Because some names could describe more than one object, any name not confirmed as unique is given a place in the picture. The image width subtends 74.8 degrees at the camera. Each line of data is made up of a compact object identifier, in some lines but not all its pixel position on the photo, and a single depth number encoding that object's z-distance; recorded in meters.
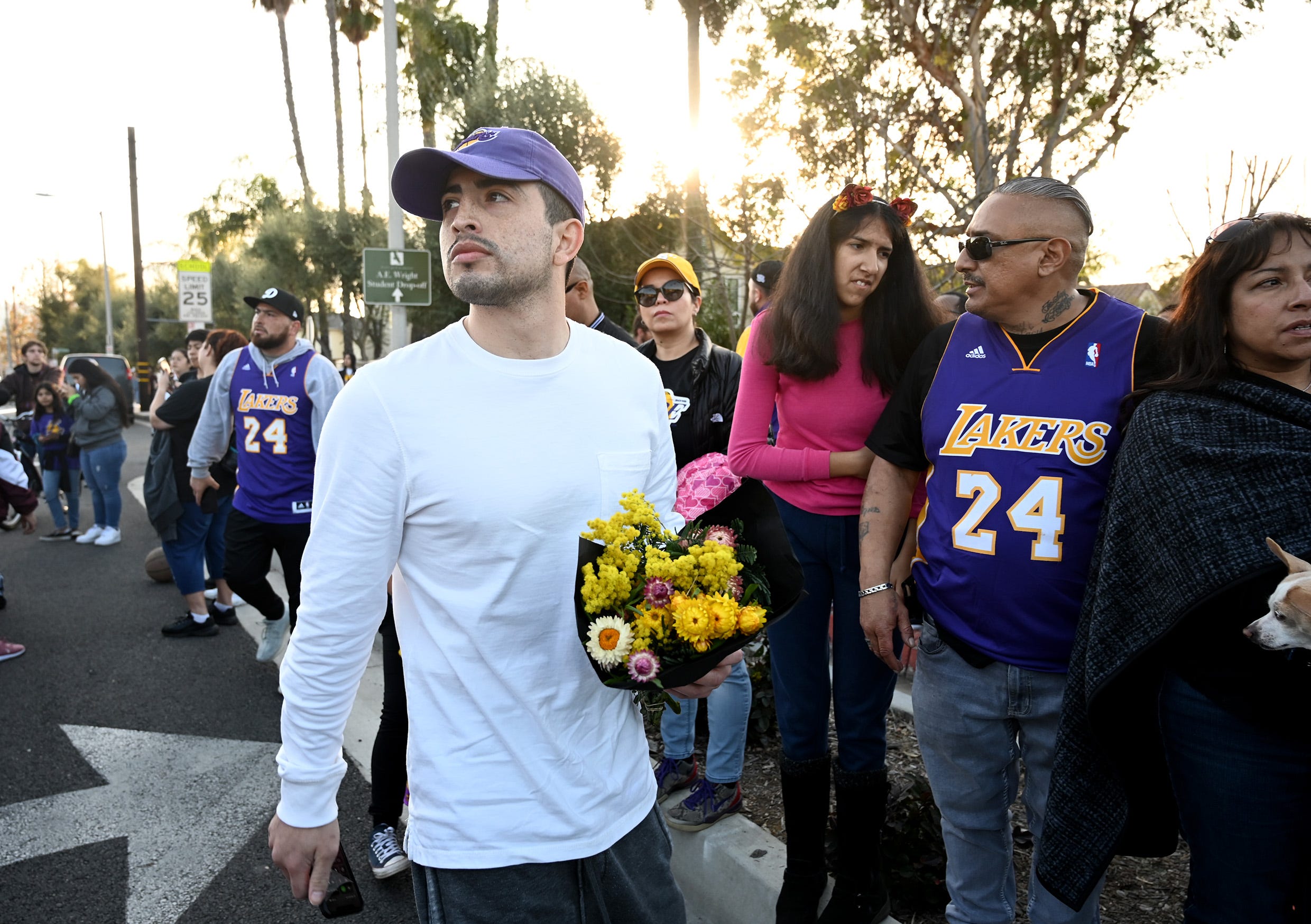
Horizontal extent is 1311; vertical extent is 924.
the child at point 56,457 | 9.97
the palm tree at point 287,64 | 30.67
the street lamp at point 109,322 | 41.08
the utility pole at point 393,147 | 12.00
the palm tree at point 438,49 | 23.81
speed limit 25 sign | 18.88
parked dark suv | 25.80
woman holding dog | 1.73
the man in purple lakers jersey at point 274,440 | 4.97
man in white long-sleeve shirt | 1.65
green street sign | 11.77
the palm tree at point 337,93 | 29.34
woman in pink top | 2.76
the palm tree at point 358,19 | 29.77
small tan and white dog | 1.56
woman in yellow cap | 3.37
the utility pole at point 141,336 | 28.30
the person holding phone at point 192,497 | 6.32
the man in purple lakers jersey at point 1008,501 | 2.13
